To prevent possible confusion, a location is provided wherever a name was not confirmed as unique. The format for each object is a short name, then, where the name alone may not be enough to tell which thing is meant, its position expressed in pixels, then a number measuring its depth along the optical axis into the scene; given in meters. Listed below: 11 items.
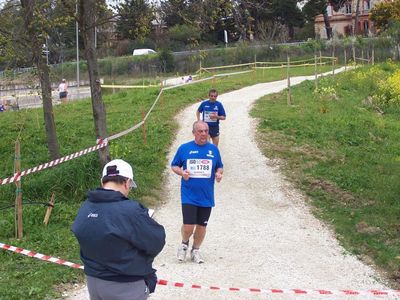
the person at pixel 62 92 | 29.87
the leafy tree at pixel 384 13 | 59.94
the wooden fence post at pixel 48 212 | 8.44
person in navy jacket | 3.66
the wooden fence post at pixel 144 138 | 14.16
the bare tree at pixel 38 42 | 10.73
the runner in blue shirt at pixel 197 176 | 6.93
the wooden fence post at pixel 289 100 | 20.42
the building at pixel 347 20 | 80.67
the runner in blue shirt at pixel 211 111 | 11.89
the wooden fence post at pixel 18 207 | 7.77
